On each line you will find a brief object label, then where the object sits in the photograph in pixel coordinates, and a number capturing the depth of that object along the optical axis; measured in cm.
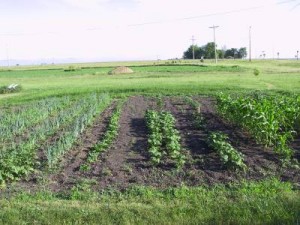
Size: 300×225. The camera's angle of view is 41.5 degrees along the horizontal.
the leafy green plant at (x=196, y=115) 1196
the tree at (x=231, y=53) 12538
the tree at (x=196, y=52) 11831
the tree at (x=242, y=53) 12300
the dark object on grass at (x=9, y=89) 2696
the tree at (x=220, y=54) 11678
